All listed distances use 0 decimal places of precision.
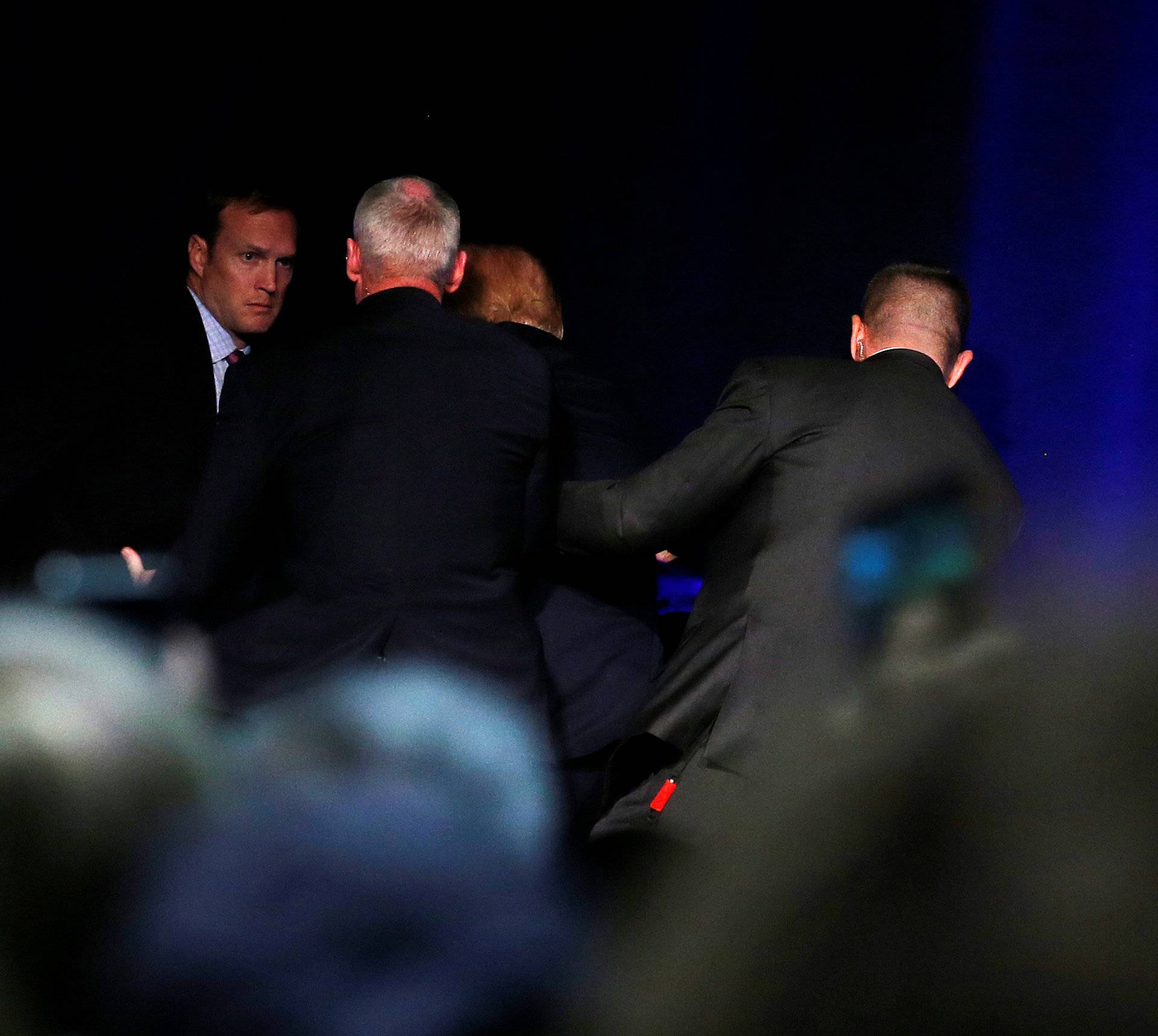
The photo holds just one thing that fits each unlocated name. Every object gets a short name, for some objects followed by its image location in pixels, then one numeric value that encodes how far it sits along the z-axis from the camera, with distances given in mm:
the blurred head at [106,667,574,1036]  7696
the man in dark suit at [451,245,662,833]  8328
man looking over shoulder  8389
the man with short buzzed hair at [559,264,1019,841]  8042
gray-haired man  7959
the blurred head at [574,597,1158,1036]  5208
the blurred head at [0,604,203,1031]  7823
